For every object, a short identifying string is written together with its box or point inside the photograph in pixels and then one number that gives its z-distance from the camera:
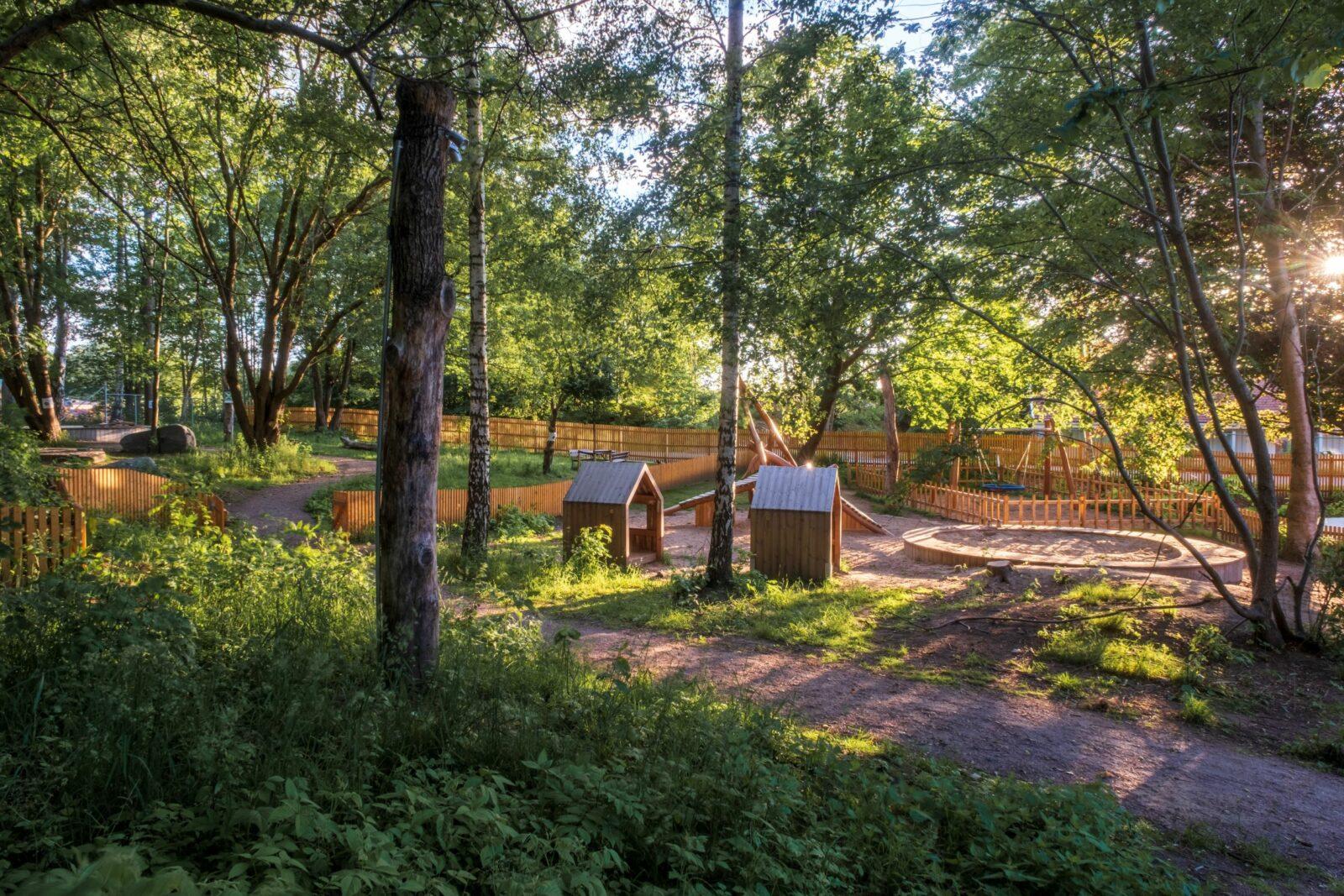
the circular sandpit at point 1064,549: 11.72
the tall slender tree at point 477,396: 10.50
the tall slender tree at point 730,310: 8.59
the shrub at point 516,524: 14.55
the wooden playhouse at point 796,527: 11.05
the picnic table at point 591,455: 27.66
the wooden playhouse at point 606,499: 11.83
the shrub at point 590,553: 10.74
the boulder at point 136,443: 22.08
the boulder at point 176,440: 21.86
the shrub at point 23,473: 8.45
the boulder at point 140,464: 15.50
